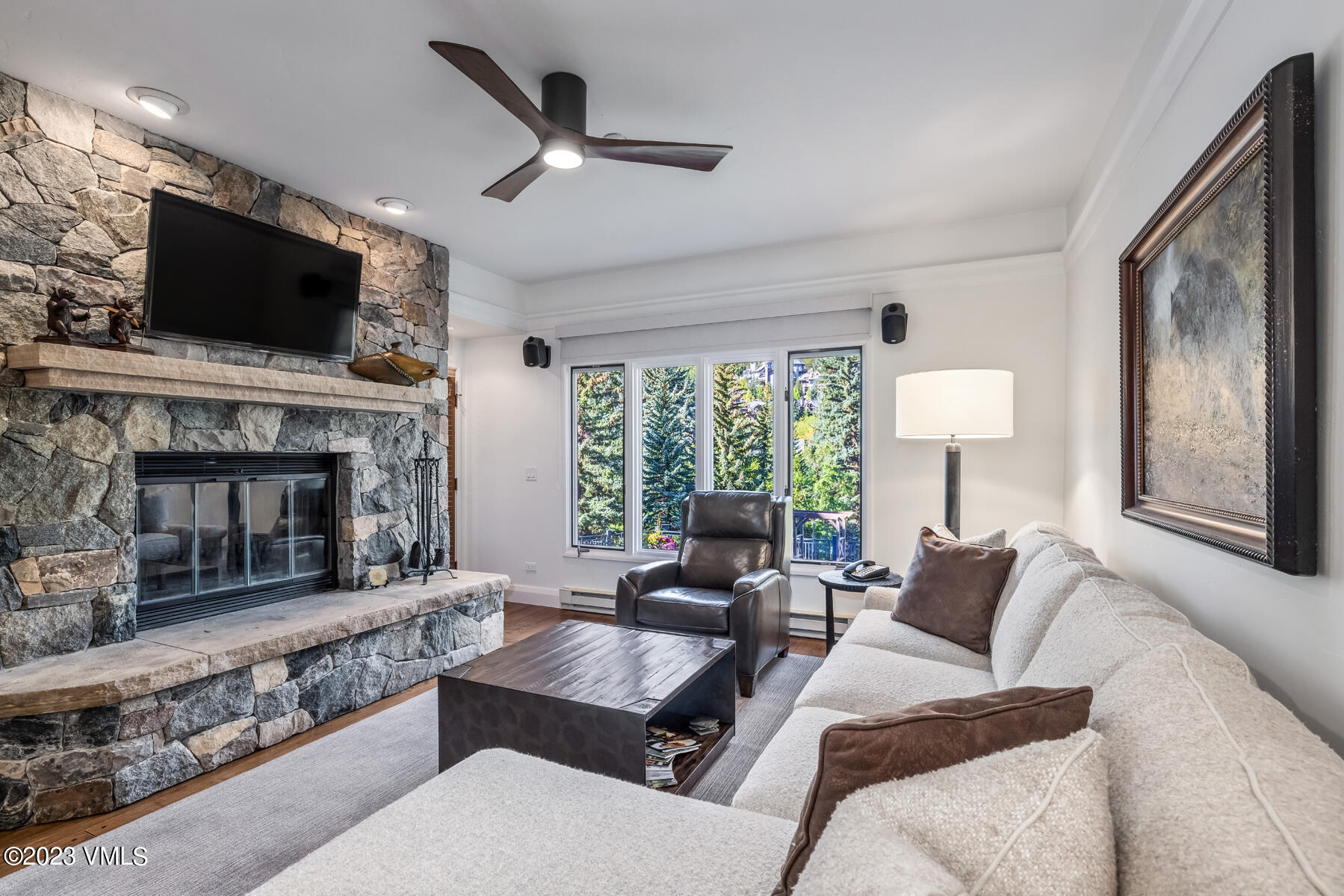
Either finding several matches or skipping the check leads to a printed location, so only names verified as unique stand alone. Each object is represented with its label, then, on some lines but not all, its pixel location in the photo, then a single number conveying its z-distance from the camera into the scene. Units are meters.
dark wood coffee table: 1.96
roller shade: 4.14
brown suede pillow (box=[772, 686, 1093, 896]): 0.82
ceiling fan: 2.11
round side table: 3.26
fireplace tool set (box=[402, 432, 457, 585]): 3.81
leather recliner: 3.17
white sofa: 0.65
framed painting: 1.12
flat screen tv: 2.73
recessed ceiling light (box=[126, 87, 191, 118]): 2.43
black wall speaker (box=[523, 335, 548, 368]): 5.05
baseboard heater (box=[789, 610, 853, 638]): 4.21
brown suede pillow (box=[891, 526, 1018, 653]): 2.35
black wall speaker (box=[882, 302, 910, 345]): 3.93
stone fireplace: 2.23
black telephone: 3.35
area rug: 1.81
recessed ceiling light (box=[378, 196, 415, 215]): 3.48
